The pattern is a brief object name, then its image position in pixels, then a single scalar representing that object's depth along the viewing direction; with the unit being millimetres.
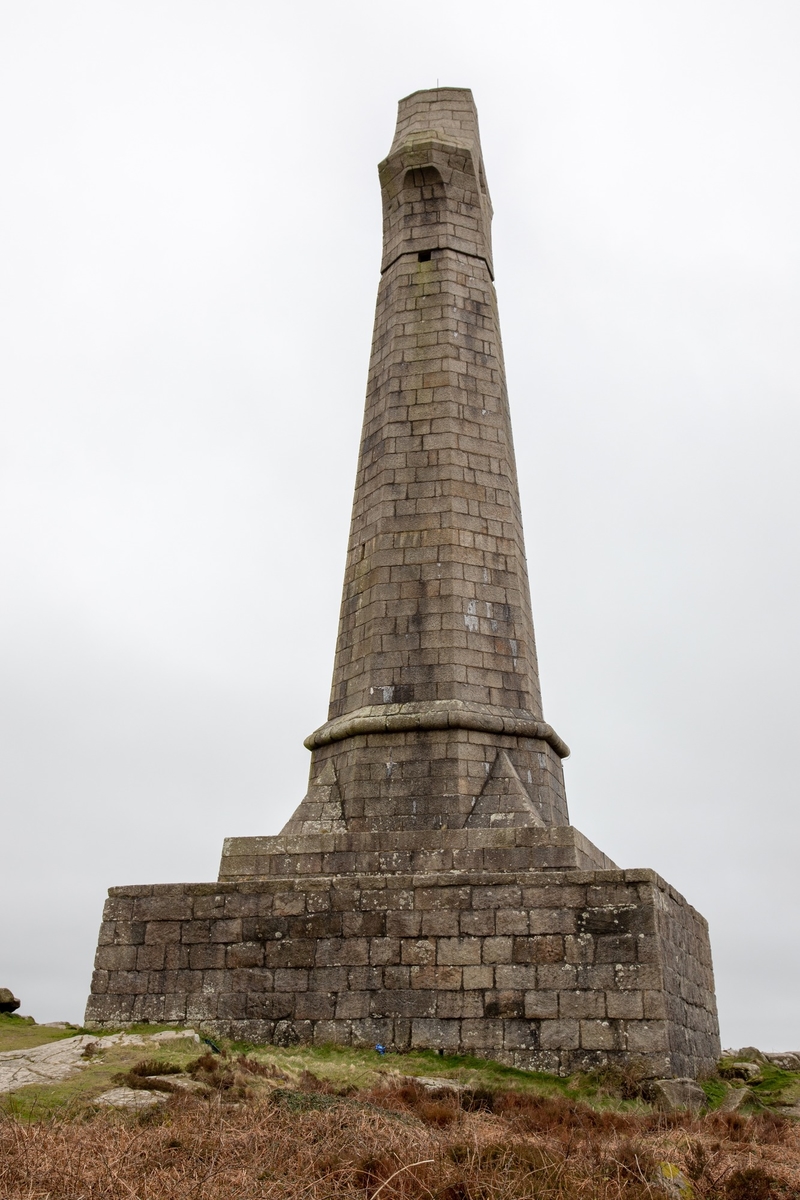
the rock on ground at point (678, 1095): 8438
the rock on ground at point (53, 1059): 7852
